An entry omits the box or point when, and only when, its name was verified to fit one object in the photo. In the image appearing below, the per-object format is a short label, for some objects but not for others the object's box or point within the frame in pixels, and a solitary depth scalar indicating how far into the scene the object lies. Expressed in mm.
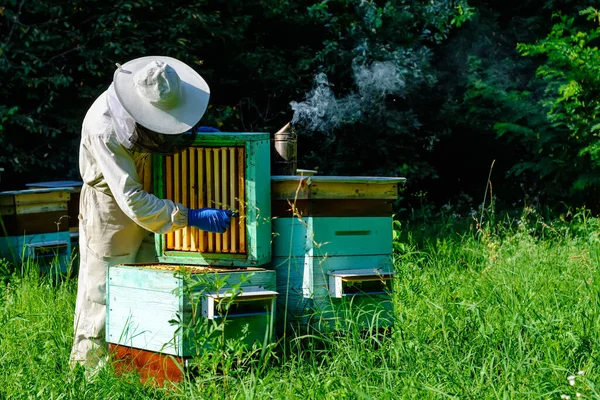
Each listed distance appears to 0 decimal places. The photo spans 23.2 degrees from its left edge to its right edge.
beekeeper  6227
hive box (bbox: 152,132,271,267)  6333
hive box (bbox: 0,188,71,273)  10139
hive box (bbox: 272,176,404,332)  6464
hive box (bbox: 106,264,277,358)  5681
